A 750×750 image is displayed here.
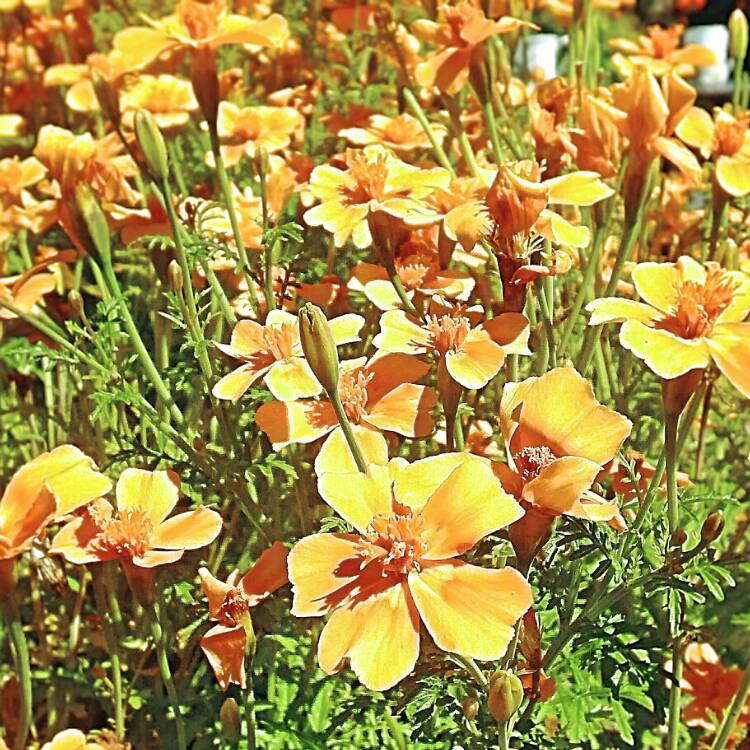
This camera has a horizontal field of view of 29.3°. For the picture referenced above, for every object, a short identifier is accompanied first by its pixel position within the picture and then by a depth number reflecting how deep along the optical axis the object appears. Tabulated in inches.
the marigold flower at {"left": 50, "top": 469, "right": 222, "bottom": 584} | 13.0
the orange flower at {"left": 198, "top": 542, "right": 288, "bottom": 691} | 12.9
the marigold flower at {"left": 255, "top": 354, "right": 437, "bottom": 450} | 12.8
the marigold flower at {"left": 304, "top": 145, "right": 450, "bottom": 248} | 14.5
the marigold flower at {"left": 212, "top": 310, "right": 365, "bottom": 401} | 12.9
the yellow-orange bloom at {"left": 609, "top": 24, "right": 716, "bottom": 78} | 23.8
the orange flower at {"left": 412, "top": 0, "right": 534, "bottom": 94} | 16.4
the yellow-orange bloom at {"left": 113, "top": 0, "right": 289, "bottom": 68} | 16.1
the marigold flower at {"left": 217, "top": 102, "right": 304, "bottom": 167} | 18.9
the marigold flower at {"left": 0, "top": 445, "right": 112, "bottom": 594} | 12.4
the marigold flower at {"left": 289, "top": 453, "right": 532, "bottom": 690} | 11.1
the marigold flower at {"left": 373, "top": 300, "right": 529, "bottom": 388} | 12.5
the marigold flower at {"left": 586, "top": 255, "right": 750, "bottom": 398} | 12.1
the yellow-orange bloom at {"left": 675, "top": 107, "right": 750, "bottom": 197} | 16.3
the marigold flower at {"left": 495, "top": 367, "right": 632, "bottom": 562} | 11.6
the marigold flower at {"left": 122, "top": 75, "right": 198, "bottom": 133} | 20.3
